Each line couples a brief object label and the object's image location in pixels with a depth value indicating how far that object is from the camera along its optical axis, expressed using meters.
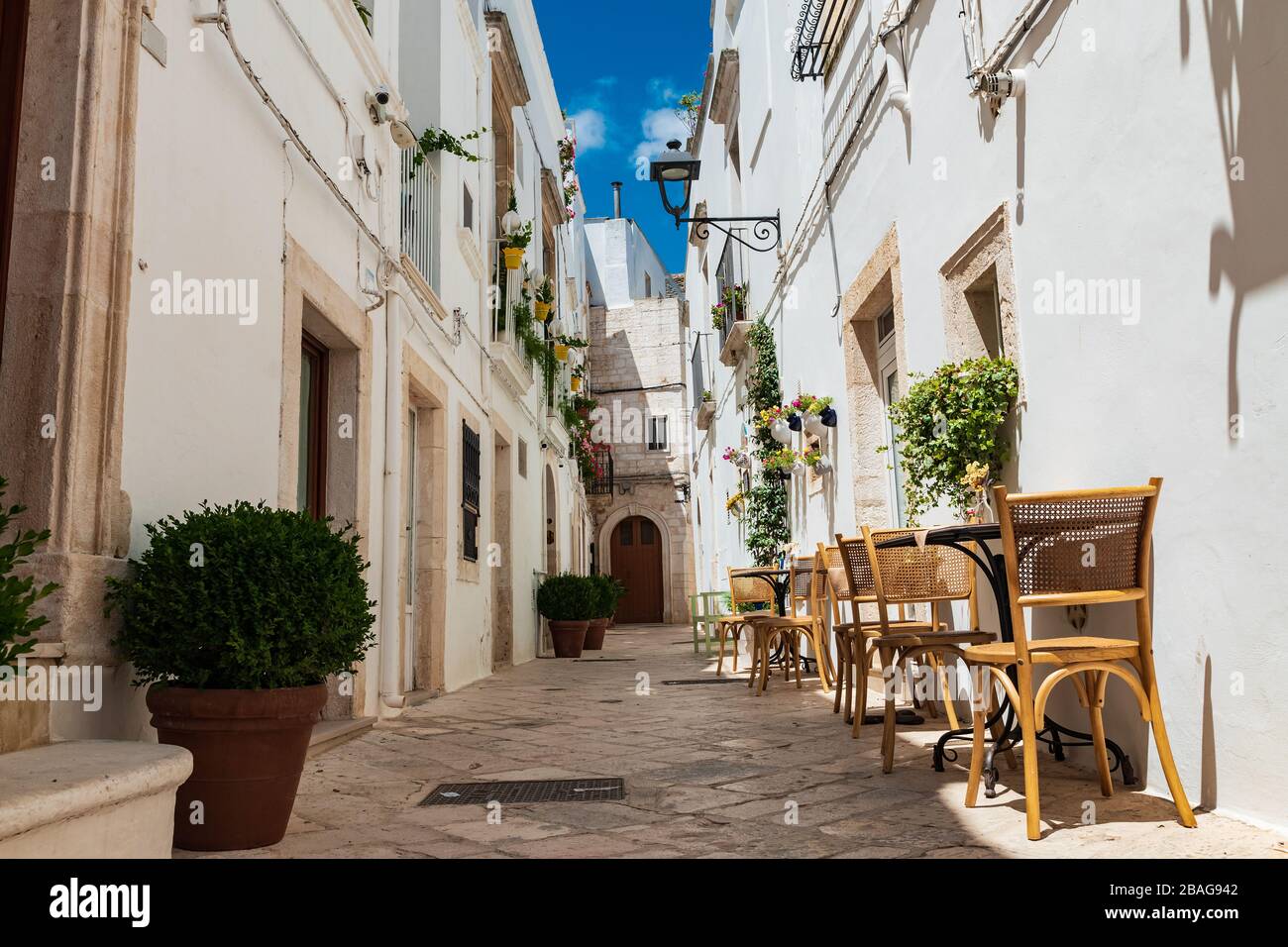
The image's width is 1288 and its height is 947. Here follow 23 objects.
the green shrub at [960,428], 4.38
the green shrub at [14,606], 1.95
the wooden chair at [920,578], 4.71
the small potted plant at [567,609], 12.92
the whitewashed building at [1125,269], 2.68
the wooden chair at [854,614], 4.62
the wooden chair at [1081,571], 2.94
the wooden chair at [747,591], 9.13
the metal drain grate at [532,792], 3.62
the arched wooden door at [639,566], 25.91
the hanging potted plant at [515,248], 10.73
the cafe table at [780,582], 8.66
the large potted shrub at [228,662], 2.82
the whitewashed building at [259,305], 2.84
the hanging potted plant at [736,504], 11.47
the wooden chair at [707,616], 10.94
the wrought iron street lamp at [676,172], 9.71
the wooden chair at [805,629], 7.04
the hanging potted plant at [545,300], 12.82
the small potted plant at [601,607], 13.80
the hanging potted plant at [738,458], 11.32
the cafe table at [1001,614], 3.53
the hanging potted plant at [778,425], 8.85
